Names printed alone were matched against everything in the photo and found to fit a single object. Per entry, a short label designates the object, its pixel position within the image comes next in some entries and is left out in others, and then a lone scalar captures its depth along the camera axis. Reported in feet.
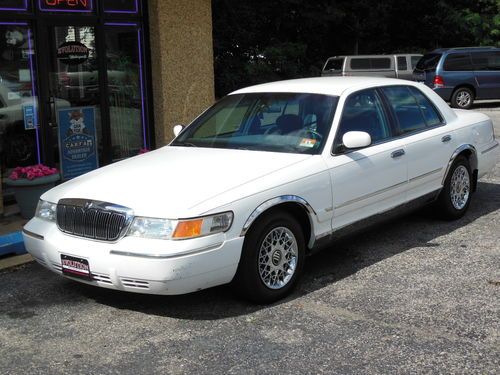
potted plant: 22.41
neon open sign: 26.73
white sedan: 13.41
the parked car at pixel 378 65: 79.66
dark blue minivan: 60.08
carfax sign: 27.68
